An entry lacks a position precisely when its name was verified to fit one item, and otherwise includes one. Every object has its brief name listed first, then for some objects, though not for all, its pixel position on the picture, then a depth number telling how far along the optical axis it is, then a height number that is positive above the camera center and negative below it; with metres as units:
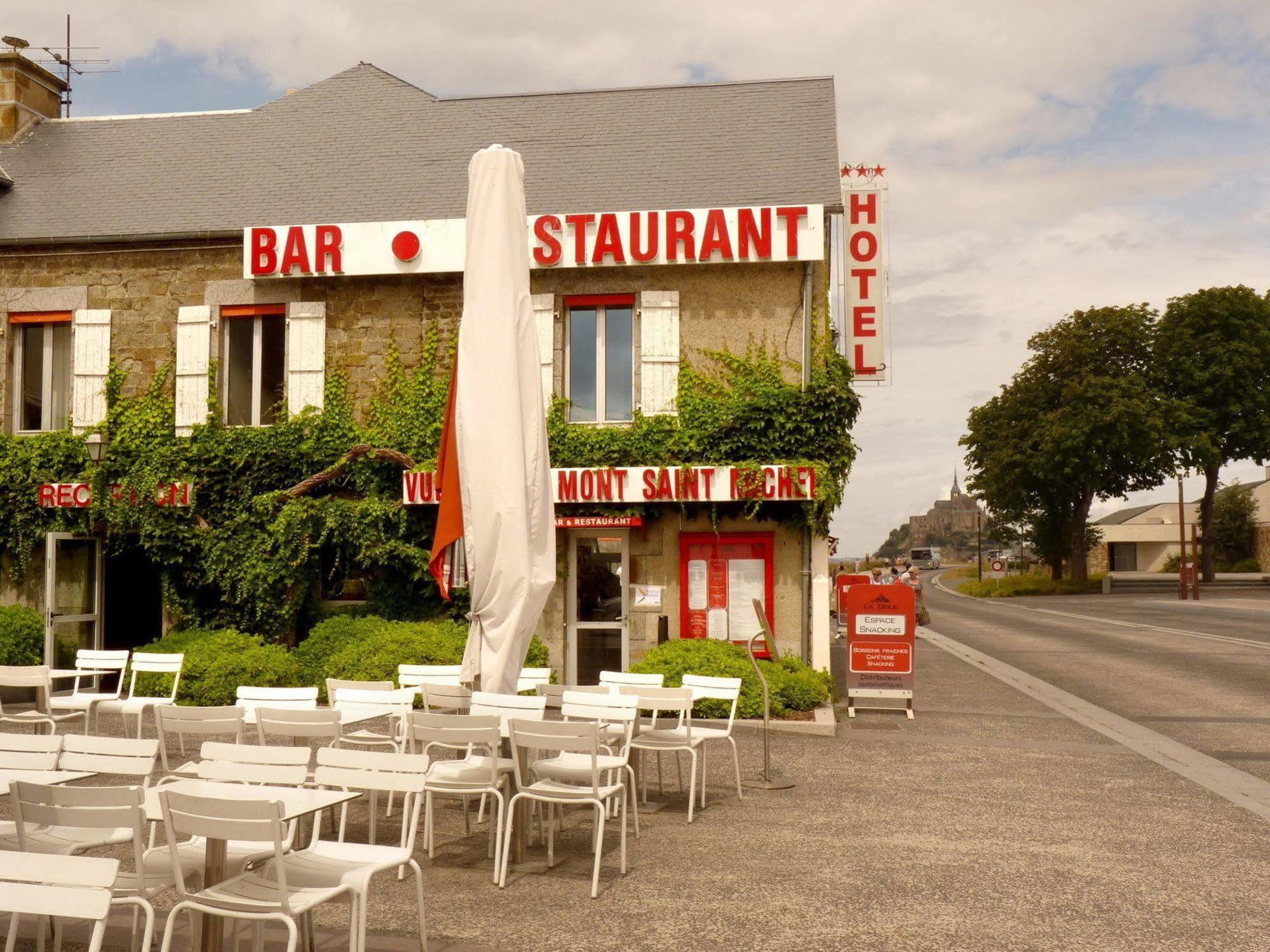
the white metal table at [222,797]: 4.12 -1.02
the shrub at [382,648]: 12.10 -1.15
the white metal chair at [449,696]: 7.45 -1.00
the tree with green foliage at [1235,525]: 64.31 +0.84
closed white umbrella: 6.61 +0.56
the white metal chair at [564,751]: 5.86 -1.10
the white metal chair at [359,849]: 4.26 -1.23
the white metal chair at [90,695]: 9.12 -1.25
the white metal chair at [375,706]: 7.41 -1.07
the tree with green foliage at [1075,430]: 44.78 +4.46
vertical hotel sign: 14.77 +3.42
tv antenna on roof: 20.03 +8.49
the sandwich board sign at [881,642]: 12.45 -1.11
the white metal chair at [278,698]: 7.37 -1.01
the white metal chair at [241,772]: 4.55 -0.98
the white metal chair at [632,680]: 8.74 -1.07
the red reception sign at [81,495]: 14.37 +0.62
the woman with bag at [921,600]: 24.17 -1.29
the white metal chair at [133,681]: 8.98 -1.17
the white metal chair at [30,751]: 4.96 -0.93
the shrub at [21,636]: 13.52 -1.11
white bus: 94.56 -1.41
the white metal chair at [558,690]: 7.99 -1.04
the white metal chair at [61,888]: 3.05 -0.94
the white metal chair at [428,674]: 8.65 -1.01
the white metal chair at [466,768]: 6.13 -1.25
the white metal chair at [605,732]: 6.50 -1.17
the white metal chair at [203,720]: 6.35 -0.99
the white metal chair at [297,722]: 6.36 -1.00
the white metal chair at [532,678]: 8.48 -1.04
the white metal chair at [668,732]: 7.53 -1.32
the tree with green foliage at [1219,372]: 46.31 +6.85
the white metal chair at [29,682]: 8.62 -1.04
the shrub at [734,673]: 11.70 -1.37
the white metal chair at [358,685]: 7.85 -0.98
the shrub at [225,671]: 12.30 -1.40
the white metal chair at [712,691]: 7.95 -1.09
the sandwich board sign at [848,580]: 18.76 -0.71
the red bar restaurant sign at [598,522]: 13.71 +0.24
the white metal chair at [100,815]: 3.94 -0.94
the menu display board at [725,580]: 13.81 -0.47
